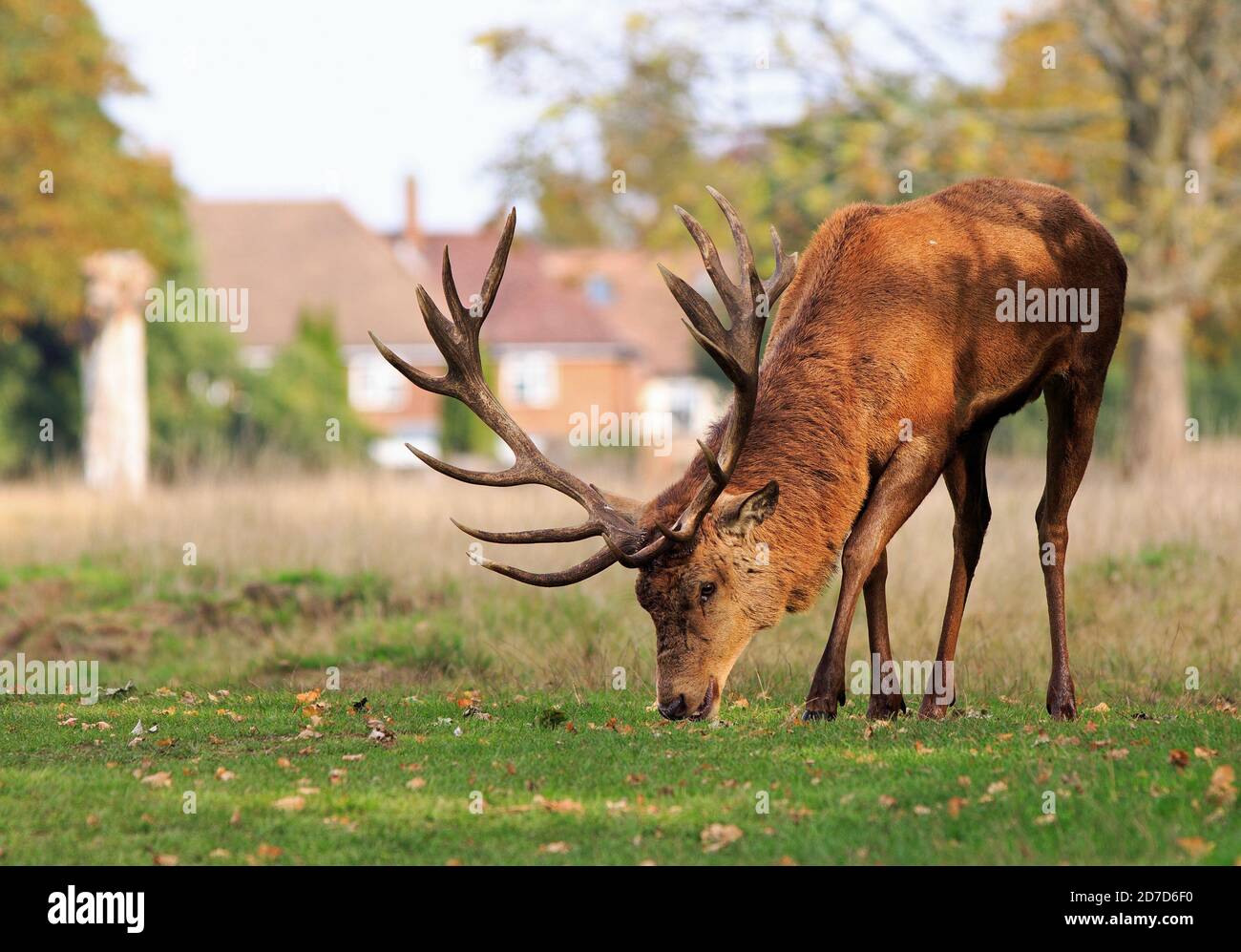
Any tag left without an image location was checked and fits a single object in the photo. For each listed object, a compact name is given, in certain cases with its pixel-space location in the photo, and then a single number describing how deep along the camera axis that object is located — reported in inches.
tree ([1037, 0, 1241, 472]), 880.3
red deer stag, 319.3
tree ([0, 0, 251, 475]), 1108.5
